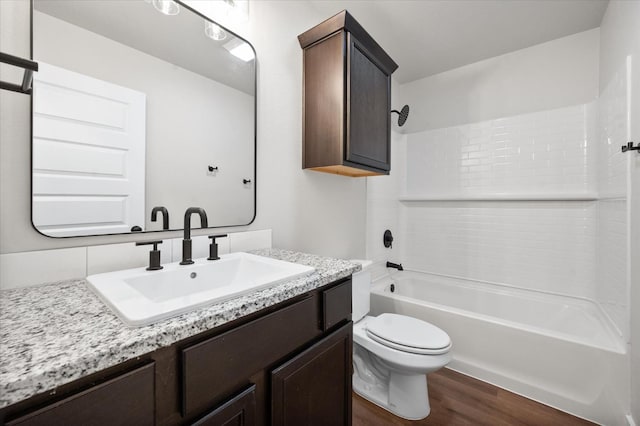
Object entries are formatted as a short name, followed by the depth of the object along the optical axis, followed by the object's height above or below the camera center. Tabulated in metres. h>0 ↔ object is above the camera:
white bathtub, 1.49 -0.80
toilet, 1.44 -0.77
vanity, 0.43 -0.29
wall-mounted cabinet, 1.52 +0.70
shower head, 2.46 +0.90
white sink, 0.60 -0.21
